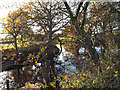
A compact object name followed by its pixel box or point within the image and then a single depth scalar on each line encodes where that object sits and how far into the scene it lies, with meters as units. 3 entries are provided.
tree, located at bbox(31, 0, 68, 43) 6.63
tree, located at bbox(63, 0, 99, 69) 5.05
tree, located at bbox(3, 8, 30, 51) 5.36
